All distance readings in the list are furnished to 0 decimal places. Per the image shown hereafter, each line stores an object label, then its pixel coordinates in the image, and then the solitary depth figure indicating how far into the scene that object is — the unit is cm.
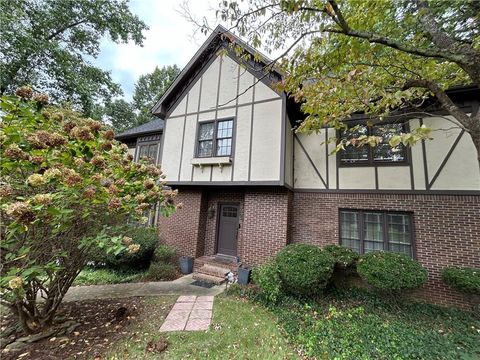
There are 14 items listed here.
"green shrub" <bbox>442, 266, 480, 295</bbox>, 475
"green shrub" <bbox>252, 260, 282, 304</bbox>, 520
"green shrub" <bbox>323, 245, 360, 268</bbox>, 586
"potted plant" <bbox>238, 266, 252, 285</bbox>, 662
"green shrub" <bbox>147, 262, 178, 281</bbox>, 708
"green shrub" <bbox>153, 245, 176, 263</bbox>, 787
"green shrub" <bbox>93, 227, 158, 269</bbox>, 766
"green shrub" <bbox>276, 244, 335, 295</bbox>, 509
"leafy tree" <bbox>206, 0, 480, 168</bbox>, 355
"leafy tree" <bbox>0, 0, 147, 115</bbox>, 1007
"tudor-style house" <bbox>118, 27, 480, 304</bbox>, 584
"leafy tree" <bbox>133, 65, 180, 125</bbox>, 2517
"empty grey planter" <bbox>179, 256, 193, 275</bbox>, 778
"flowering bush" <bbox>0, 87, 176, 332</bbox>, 245
